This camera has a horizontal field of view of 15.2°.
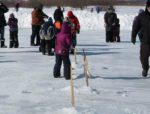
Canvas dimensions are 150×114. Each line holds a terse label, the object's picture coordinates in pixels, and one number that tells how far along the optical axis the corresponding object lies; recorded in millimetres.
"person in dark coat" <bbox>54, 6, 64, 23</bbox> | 18683
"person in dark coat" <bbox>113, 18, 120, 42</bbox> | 25986
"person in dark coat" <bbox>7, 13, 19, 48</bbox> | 21125
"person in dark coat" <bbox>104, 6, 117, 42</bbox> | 25688
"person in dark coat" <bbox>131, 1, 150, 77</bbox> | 13317
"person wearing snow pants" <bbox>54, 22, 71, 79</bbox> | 12992
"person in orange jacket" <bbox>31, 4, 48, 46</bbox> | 22014
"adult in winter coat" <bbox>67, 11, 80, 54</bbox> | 18311
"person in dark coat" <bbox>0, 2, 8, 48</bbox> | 21047
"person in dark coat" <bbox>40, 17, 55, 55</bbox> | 18330
